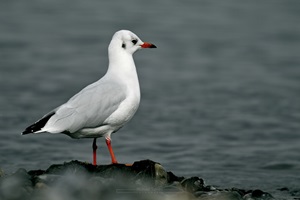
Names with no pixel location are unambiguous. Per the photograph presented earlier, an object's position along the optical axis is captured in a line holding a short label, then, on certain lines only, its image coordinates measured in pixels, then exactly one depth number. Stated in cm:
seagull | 1527
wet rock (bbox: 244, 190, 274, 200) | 1491
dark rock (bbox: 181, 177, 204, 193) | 1471
